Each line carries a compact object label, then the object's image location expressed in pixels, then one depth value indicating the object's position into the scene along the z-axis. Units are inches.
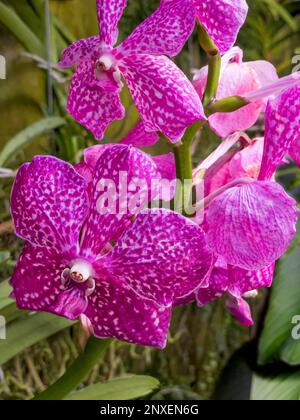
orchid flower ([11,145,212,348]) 10.0
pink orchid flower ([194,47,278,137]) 12.1
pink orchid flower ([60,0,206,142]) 10.2
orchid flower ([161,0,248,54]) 10.3
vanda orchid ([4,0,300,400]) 10.0
